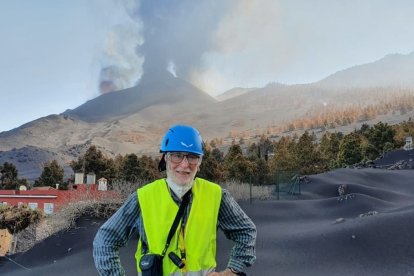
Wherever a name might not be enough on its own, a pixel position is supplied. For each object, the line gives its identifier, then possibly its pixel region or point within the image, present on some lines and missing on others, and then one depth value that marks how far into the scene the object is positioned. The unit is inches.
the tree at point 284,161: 1571.0
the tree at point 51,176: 1781.5
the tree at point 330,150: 1702.8
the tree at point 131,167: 1503.4
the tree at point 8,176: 1793.8
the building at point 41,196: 869.1
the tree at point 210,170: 1266.0
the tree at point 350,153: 1497.3
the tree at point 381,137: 1604.3
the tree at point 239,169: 1322.6
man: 98.4
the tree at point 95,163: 1555.1
